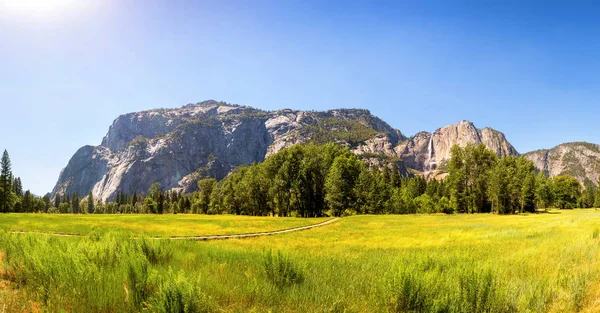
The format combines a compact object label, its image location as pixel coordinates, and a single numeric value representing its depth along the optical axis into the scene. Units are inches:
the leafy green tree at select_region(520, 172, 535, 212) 2753.4
